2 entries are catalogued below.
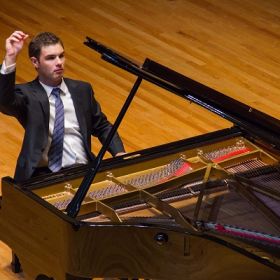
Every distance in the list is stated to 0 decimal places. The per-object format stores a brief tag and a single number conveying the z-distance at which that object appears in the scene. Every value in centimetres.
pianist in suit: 1073
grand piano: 912
